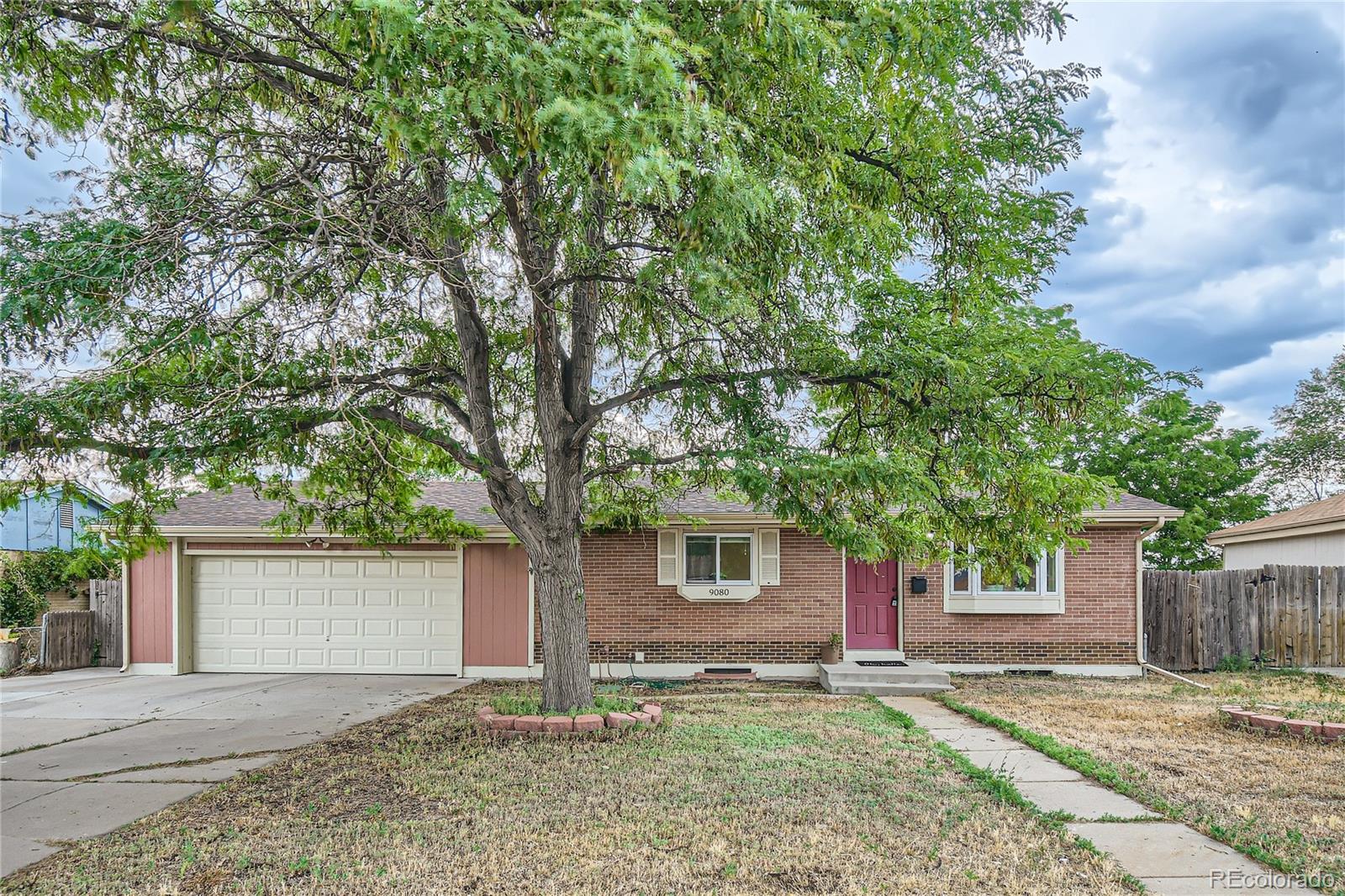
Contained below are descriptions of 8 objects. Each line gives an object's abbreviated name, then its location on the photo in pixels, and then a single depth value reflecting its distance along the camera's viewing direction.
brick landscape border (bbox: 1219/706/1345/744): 7.42
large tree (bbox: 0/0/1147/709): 4.46
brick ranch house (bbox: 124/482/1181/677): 12.34
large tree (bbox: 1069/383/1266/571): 24.34
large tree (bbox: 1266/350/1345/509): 26.47
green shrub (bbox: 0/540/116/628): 14.87
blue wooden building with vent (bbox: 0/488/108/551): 22.23
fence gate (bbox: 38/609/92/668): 13.45
